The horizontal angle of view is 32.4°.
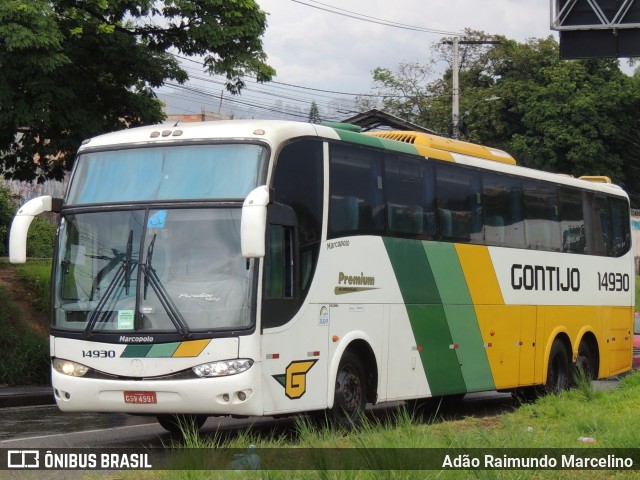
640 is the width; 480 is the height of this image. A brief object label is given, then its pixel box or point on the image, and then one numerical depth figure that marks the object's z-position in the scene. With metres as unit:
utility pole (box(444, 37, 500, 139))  42.16
